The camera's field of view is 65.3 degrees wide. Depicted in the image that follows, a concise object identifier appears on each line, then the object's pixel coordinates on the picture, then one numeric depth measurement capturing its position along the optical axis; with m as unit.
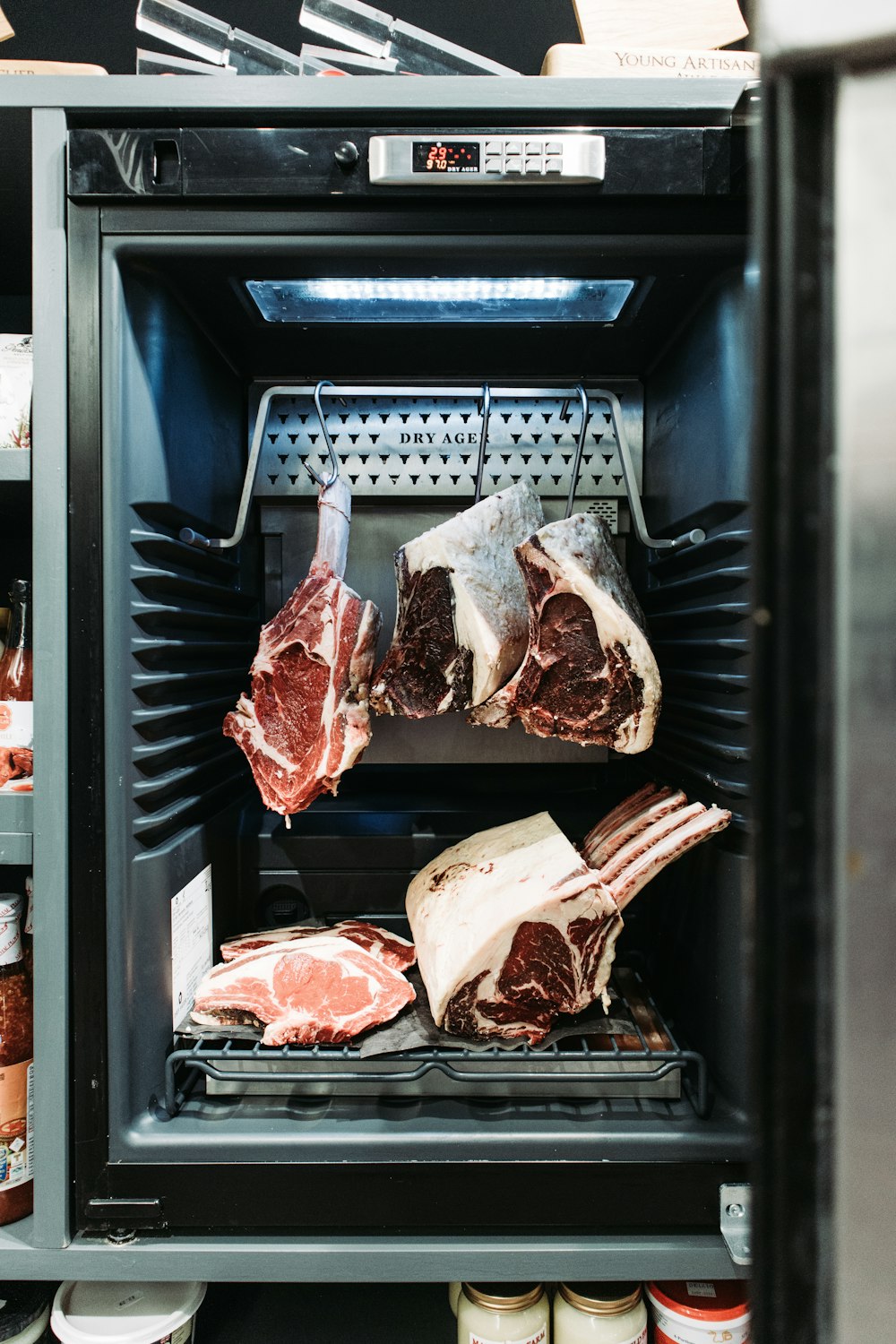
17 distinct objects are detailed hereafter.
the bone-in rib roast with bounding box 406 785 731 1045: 0.80
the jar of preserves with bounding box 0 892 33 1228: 0.79
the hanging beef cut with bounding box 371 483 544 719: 0.88
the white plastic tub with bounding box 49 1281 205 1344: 0.78
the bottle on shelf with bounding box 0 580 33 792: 0.81
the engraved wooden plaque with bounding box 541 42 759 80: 0.78
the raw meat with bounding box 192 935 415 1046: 0.82
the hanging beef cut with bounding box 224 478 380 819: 0.91
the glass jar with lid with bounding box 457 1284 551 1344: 0.81
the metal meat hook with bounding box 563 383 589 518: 0.99
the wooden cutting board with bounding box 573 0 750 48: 0.84
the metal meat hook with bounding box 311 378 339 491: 0.96
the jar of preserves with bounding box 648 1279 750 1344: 0.79
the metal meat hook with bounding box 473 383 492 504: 0.96
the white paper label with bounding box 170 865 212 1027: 0.84
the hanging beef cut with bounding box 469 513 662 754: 0.84
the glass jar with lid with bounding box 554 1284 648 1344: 0.81
